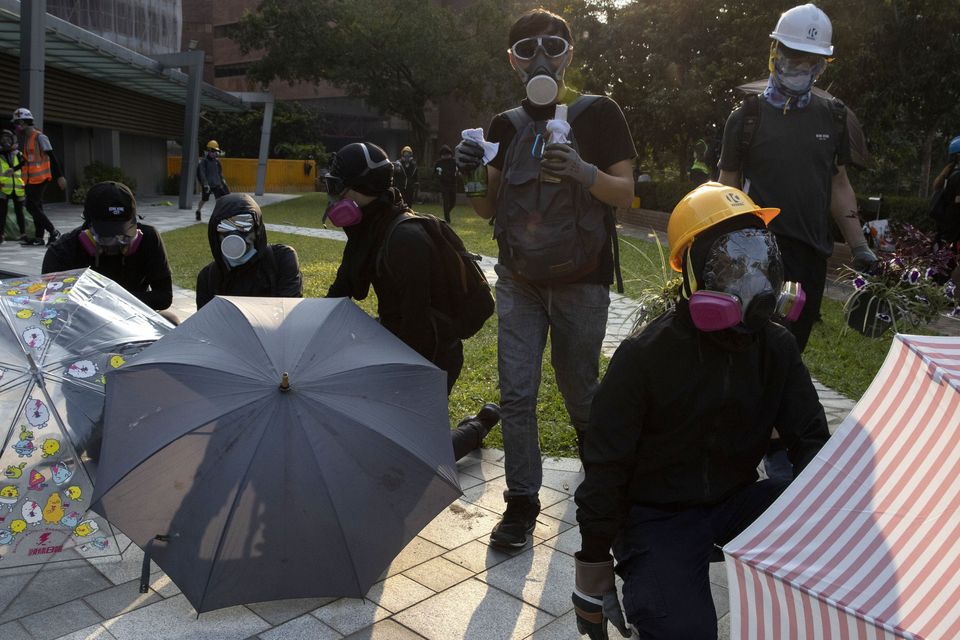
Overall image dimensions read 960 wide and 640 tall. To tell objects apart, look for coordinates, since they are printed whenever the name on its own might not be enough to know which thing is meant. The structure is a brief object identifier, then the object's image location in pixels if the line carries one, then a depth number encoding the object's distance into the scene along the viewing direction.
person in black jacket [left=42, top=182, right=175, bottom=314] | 4.80
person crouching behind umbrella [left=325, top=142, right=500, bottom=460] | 3.92
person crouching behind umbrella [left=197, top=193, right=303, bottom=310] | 4.45
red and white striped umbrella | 1.74
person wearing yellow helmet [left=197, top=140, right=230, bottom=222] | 21.39
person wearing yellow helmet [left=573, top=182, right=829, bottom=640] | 2.59
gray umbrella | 2.80
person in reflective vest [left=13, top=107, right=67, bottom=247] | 13.91
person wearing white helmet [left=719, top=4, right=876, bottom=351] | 4.07
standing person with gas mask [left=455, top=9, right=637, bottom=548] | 3.66
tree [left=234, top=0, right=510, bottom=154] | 32.22
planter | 5.62
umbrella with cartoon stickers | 3.13
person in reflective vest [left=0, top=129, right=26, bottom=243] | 13.57
